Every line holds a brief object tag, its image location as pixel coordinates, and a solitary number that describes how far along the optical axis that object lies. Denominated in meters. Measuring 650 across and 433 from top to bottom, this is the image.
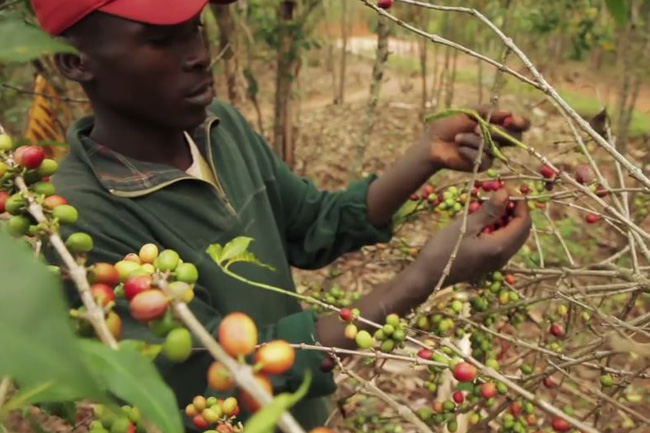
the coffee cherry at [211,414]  0.83
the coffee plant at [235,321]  0.31
